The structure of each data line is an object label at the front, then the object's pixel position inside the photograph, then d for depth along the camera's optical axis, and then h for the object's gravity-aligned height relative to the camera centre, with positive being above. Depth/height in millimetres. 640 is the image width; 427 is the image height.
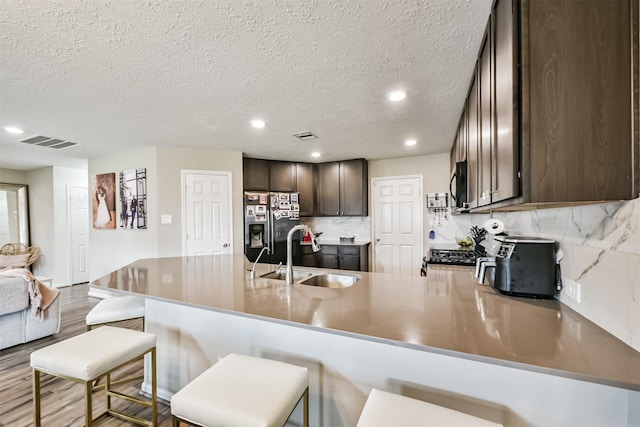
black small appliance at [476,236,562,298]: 1294 -293
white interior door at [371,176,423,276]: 4645 -249
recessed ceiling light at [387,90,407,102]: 2227 +947
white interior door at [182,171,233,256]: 3973 +0
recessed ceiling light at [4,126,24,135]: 2968 +949
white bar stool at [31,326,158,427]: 1298 -705
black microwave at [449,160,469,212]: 2223 +191
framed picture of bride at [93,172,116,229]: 4332 +215
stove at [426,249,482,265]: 2896 -540
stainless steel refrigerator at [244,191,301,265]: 4336 -183
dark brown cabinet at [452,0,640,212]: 853 +341
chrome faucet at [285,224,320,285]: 1756 -345
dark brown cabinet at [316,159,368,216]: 4832 +397
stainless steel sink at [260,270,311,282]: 2086 -489
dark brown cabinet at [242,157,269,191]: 4480 +626
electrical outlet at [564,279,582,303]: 1139 -356
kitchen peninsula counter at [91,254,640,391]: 831 -451
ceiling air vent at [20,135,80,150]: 3379 +938
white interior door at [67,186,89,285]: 5391 -369
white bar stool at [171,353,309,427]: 969 -688
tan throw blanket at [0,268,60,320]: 2850 -828
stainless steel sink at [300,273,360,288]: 1958 -502
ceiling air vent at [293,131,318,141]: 3326 +937
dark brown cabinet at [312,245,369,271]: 4660 -800
